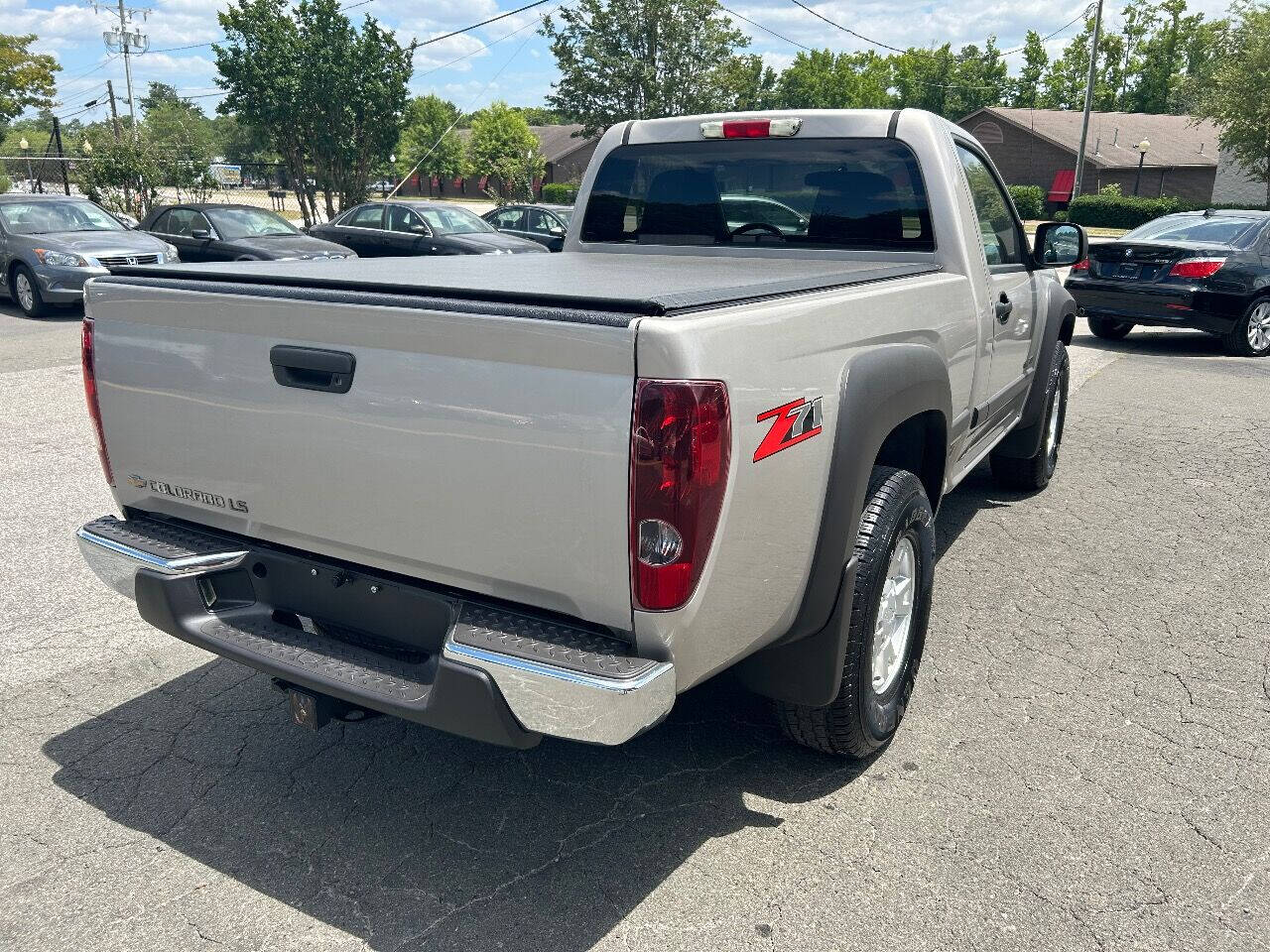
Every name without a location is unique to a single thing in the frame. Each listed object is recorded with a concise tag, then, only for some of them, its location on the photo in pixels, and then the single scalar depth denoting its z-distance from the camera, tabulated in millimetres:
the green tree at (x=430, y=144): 80000
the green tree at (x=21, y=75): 50375
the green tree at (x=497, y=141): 66619
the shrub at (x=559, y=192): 62906
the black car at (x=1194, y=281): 11352
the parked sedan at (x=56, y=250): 13328
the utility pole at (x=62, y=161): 31622
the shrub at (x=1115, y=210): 41594
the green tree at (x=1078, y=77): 85062
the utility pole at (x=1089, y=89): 33688
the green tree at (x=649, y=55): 46625
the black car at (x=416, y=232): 17234
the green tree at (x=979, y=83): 92500
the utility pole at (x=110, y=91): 56091
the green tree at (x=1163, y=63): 82188
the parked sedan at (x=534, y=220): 20078
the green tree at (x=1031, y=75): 91750
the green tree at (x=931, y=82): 93500
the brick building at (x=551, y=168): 77000
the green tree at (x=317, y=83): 27359
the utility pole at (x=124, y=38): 48312
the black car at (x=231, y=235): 14672
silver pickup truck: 2277
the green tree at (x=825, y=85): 85188
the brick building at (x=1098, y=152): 55844
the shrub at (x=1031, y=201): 48562
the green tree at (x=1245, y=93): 34875
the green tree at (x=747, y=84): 48812
